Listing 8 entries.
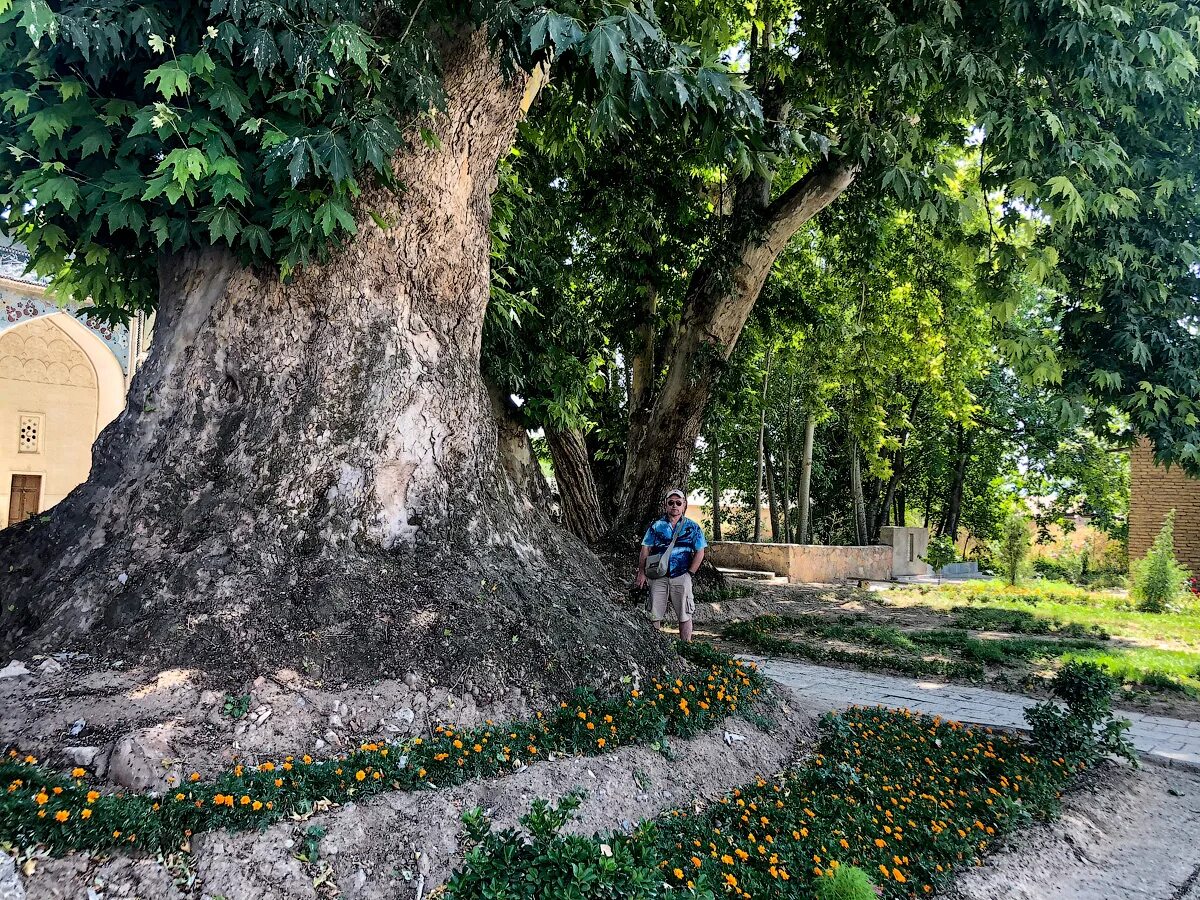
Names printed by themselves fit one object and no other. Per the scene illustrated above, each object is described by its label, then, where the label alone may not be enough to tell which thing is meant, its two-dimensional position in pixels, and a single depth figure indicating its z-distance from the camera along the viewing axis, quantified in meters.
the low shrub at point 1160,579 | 13.87
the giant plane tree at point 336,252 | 3.88
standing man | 7.35
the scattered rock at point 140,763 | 2.95
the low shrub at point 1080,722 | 5.14
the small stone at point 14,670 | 3.50
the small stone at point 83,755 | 3.04
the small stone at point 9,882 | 2.17
